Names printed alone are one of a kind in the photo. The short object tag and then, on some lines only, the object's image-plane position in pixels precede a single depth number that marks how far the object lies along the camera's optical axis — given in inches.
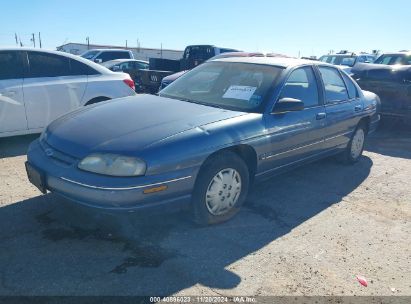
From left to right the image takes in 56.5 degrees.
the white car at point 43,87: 215.2
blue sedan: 115.7
